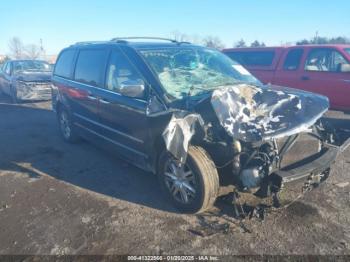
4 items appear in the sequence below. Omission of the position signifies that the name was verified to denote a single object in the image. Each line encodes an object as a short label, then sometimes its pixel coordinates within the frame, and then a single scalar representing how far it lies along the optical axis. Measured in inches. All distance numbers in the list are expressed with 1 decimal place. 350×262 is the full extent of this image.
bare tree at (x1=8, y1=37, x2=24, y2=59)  2608.3
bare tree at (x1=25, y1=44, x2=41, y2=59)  2452.0
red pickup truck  266.2
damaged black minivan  119.6
